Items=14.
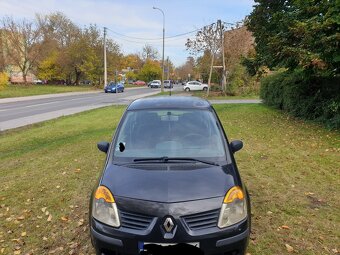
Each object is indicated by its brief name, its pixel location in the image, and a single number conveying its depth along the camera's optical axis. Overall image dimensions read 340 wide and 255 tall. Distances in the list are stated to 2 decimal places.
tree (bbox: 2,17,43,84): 49.66
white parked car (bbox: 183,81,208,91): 46.59
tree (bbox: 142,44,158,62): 104.38
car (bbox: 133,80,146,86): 89.31
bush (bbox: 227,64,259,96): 33.84
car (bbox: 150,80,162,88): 69.00
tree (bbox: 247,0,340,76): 8.99
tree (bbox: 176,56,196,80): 93.31
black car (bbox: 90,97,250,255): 2.85
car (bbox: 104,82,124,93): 48.54
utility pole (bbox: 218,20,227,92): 30.27
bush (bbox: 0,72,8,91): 34.73
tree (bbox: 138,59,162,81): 92.12
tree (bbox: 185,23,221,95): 32.91
